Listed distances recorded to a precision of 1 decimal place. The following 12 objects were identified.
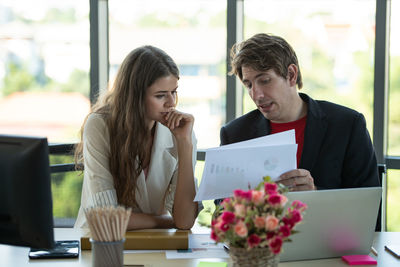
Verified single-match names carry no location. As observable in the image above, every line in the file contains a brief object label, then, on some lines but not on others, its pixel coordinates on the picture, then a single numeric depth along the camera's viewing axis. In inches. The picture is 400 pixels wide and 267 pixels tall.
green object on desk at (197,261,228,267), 113.3
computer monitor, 105.5
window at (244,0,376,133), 174.3
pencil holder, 106.7
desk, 114.4
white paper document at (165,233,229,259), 116.6
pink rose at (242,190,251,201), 104.1
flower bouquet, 103.3
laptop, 112.6
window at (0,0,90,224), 183.8
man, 132.8
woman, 128.3
